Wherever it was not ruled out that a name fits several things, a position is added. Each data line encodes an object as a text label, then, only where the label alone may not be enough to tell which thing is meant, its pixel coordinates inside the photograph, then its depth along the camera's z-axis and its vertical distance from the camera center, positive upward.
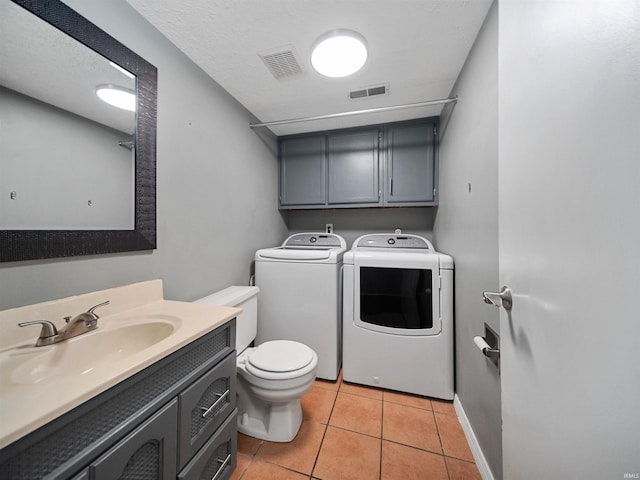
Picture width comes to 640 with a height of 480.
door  0.30 +0.00
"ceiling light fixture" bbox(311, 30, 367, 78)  1.22 +1.08
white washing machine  1.85 -0.51
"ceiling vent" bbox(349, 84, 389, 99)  1.71 +1.17
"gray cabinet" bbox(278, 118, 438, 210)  2.18 +0.77
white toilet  1.26 -0.81
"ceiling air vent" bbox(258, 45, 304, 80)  1.36 +1.16
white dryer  1.66 -0.64
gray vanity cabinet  0.49 -0.53
